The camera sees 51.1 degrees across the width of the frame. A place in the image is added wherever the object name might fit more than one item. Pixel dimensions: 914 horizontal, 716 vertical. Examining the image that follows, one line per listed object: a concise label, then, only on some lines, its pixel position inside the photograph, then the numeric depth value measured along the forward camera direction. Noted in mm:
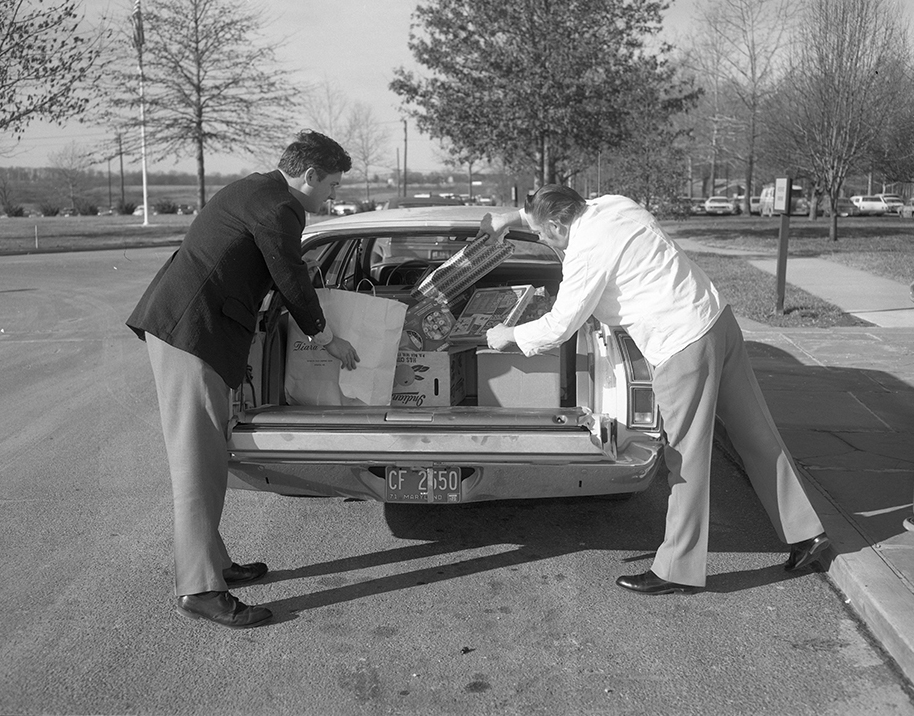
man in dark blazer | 3592
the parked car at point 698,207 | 56091
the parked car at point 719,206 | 52938
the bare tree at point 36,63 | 21797
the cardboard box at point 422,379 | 4539
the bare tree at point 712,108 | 41781
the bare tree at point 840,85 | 21422
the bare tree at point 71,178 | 60625
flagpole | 29250
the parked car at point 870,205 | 56138
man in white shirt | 3770
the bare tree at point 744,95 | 38656
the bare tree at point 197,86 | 29938
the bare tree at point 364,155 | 52156
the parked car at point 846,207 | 54106
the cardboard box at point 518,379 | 4484
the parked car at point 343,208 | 50541
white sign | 10391
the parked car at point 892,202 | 55709
